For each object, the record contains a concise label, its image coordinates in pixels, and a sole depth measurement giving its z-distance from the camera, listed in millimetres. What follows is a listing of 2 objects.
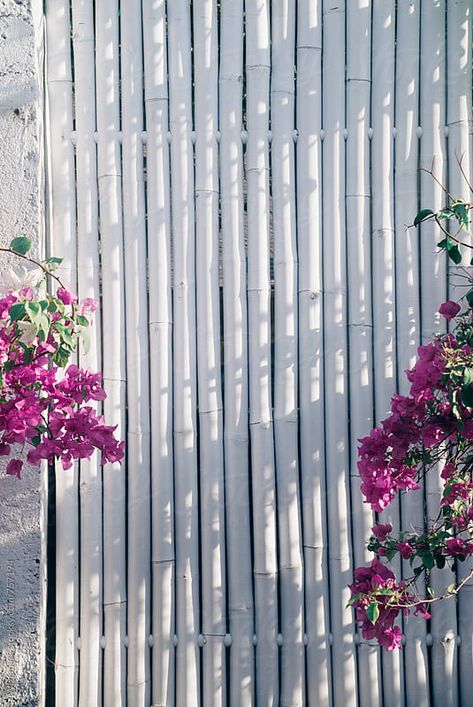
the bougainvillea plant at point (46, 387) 2225
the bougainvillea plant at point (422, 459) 2221
